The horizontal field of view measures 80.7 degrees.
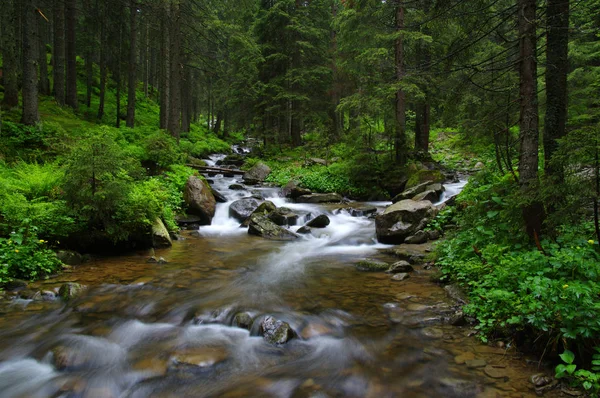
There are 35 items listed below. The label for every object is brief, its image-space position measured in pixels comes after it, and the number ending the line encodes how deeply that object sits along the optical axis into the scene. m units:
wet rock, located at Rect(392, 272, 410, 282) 6.68
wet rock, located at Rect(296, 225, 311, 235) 11.40
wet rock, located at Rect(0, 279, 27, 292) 5.65
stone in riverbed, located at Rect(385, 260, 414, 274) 7.07
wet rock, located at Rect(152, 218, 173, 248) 8.98
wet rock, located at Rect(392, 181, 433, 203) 13.72
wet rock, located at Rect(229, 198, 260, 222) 12.89
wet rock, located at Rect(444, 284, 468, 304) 5.36
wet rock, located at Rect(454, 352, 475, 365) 3.94
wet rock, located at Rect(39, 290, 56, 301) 5.56
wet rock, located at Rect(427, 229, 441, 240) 9.10
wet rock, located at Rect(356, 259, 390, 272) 7.48
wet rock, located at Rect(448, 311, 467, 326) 4.68
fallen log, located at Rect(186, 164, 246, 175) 19.05
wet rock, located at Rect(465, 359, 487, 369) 3.83
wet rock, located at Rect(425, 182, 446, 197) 13.32
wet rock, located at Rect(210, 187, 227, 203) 14.20
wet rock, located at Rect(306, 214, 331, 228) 11.94
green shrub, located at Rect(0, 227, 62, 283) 5.87
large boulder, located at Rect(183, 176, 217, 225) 12.30
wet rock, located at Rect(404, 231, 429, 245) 9.16
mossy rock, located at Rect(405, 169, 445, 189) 15.06
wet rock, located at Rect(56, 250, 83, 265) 7.03
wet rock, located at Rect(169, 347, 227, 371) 4.14
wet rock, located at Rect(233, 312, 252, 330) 5.09
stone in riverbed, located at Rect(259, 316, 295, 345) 4.70
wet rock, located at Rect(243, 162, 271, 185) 18.79
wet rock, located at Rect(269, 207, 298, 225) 12.40
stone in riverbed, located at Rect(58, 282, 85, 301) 5.62
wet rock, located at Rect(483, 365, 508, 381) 3.61
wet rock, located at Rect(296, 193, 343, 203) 15.80
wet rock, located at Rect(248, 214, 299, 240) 11.06
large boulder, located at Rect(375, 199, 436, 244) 9.66
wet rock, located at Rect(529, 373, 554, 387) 3.41
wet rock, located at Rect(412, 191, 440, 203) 12.66
